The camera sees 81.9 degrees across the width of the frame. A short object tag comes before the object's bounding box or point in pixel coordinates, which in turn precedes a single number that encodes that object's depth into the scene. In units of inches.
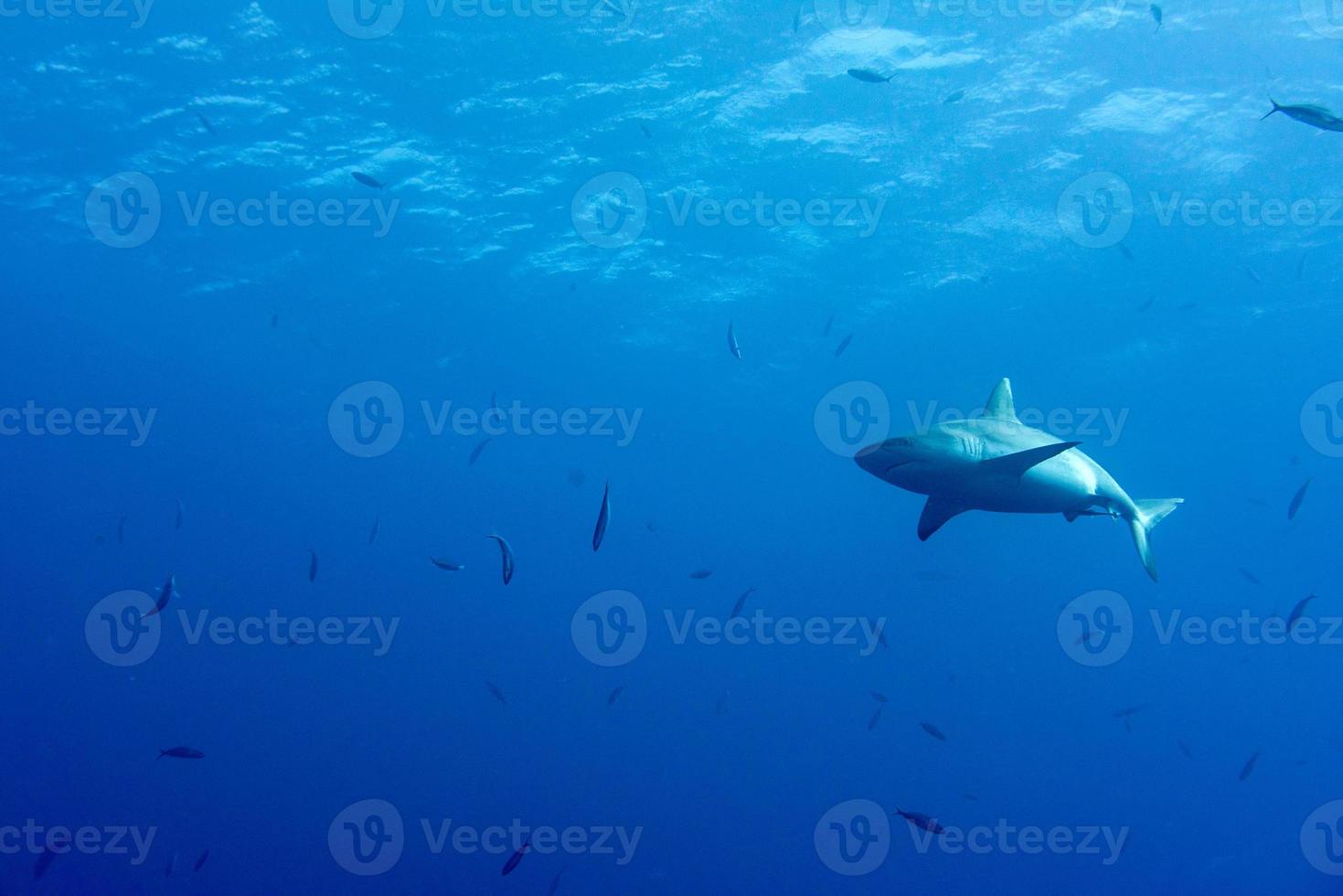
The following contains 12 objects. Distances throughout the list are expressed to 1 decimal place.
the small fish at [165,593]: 367.1
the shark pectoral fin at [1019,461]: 194.7
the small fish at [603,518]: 272.3
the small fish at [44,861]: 598.9
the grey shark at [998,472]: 190.2
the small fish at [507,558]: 304.0
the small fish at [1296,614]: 453.7
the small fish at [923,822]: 365.7
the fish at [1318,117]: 270.8
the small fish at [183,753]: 456.8
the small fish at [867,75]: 462.3
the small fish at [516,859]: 386.3
